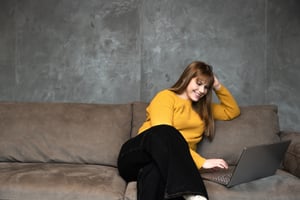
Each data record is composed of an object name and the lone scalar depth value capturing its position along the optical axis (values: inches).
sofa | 83.8
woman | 67.2
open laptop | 68.8
